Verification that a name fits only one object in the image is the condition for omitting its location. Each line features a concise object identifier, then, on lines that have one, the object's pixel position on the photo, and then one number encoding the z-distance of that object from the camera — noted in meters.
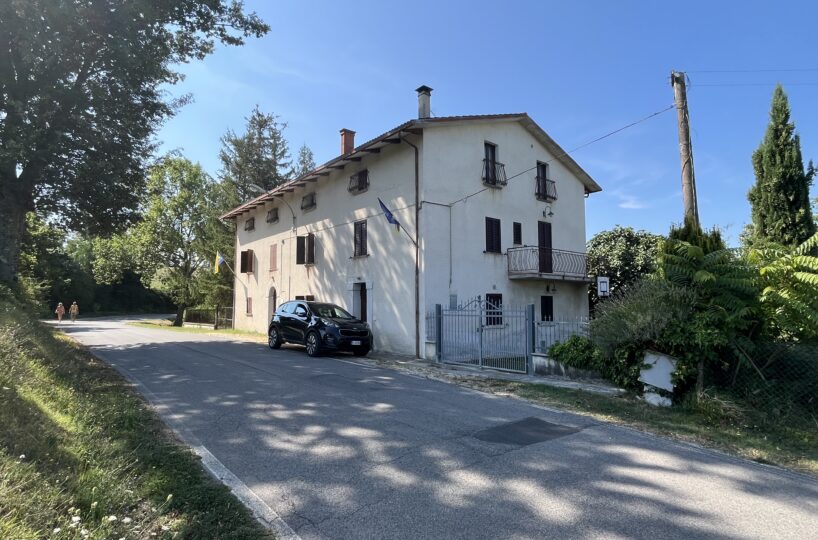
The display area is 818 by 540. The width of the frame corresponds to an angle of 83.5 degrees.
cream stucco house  15.50
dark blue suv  13.96
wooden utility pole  9.16
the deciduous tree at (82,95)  13.32
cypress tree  12.38
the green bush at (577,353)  9.31
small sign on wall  14.93
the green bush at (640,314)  7.64
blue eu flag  15.90
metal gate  11.36
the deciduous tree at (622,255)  22.02
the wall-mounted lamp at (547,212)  19.53
